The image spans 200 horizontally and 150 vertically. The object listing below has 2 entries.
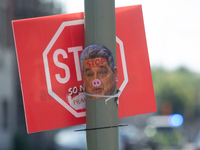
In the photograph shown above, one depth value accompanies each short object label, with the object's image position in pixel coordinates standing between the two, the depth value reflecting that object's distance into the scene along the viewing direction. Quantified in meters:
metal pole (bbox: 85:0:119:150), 4.16
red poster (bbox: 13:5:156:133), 4.71
